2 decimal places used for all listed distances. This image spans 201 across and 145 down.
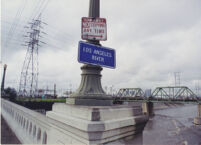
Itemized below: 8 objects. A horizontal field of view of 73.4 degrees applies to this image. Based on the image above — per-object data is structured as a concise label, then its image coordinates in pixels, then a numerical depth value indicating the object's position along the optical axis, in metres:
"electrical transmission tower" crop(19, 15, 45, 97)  39.72
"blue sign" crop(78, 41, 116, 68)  2.53
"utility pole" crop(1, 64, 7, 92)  57.26
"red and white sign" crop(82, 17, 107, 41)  2.95
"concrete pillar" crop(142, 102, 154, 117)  64.50
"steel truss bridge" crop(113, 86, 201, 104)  55.22
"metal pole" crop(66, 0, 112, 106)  2.72
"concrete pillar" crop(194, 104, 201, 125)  45.50
